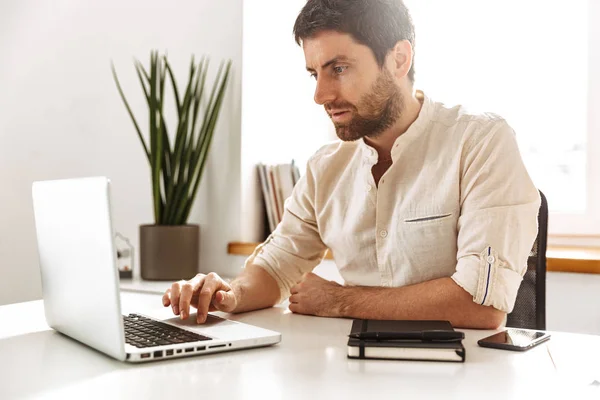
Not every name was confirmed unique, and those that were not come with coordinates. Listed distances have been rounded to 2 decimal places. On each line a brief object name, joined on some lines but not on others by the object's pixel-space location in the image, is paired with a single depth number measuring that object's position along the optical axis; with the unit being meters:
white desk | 0.94
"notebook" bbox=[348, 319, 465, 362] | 1.10
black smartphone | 1.21
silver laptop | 1.04
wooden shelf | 2.19
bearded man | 1.52
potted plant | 2.79
